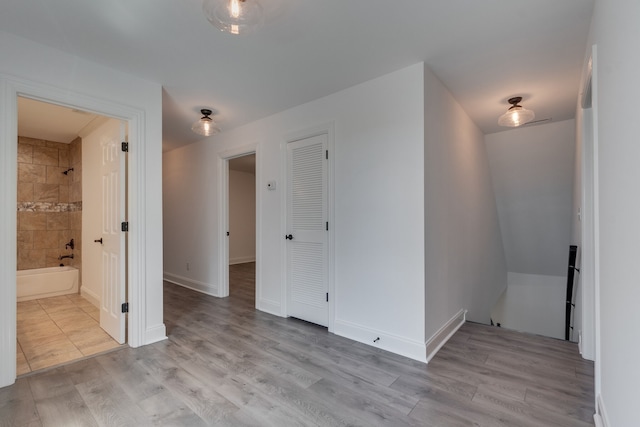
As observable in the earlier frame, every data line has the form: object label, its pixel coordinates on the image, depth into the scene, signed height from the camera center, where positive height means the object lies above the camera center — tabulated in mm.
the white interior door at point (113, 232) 2678 -184
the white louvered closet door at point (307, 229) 3121 -207
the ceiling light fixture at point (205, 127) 3207 +961
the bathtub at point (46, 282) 4160 -1040
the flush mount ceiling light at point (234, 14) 1516 +1069
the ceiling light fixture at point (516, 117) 2877 +940
